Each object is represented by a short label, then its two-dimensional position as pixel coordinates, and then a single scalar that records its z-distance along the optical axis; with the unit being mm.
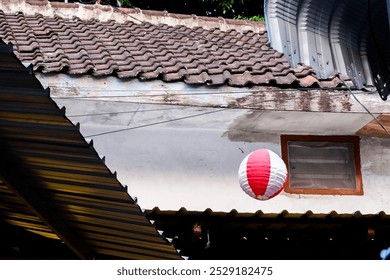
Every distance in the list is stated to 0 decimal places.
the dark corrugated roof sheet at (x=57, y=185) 8362
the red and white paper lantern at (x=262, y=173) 12638
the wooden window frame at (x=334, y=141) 16909
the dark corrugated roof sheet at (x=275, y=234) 15225
